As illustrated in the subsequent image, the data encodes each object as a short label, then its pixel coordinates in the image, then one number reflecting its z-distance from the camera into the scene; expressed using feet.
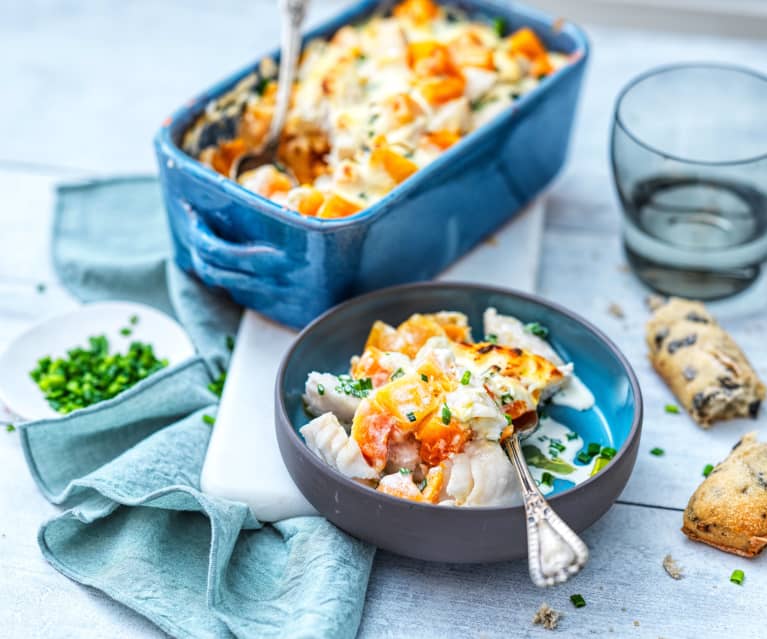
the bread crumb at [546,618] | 5.46
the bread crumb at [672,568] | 5.75
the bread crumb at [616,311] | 7.63
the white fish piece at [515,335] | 6.54
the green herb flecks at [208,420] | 6.66
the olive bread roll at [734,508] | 5.75
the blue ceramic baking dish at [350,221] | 6.57
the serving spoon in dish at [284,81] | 7.70
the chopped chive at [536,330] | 6.70
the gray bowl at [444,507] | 5.27
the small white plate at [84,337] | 6.97
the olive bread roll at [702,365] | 6.61
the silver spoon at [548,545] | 4.77
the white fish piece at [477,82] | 7.63
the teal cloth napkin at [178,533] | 5.43
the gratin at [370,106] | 7.09
